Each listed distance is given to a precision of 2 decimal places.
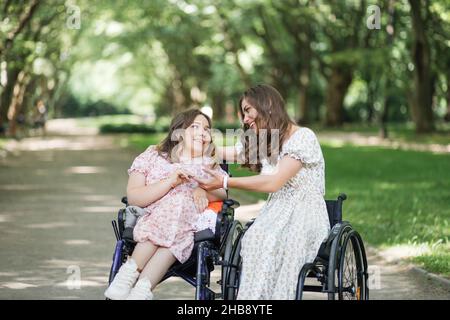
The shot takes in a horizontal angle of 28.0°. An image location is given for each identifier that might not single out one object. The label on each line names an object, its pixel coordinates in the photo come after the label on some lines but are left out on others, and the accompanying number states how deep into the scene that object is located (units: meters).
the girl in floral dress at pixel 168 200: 5.02
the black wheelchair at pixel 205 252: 5.06
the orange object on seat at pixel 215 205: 5.50
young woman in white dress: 4.93
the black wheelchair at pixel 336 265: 4.90
